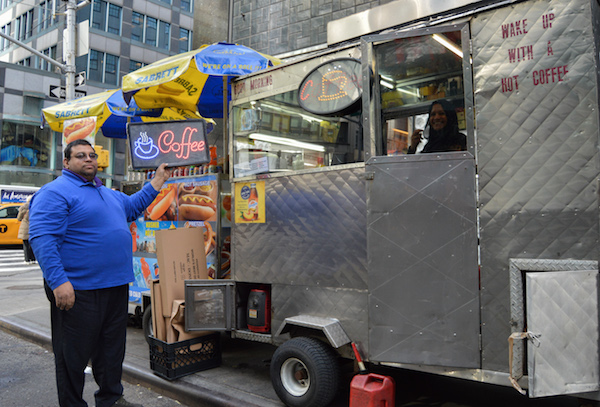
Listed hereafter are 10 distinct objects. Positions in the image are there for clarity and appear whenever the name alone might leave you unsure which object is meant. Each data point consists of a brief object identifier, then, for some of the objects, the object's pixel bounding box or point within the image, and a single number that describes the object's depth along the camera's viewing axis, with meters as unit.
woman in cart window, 3.62
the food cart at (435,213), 3.04
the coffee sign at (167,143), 4.93
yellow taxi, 19.39
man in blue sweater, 3.41
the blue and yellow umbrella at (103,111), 7.64
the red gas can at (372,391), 3.34
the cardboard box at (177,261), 4.79
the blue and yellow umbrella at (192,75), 5.20
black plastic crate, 4.57
